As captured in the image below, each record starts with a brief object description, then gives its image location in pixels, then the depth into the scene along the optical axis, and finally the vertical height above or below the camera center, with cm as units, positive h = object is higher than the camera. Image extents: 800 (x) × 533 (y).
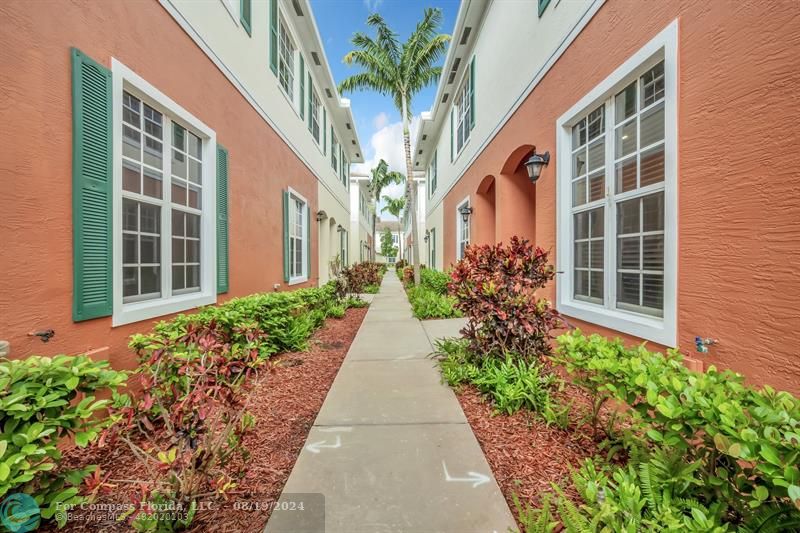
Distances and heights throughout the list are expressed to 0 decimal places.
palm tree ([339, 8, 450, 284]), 1067 +747
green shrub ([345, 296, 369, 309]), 883 -107
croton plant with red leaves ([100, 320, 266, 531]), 168 -94
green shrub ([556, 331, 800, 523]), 116 -70
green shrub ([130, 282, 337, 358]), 299 -66
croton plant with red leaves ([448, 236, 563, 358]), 341 -40
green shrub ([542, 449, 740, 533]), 141 -120
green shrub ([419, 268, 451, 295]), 894 -49
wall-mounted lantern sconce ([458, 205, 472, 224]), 890 +160
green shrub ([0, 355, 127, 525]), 141 -76
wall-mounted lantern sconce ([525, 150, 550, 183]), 459 +153
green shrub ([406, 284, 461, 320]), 711 -98
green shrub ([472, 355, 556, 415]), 294 -121
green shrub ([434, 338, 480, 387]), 351 -121
